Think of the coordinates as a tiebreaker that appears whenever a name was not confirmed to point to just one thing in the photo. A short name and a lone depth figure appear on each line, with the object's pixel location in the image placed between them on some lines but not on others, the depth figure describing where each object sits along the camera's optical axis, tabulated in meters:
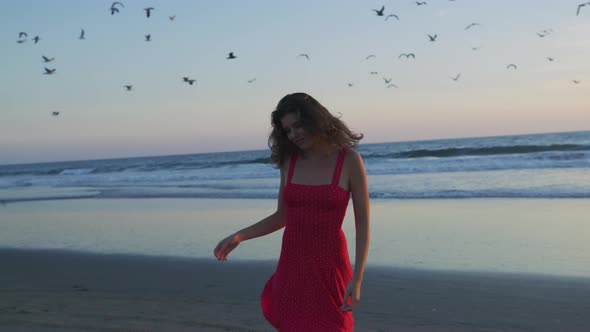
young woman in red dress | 2.57
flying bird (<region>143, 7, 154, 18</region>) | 11.96
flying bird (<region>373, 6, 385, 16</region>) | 13.02
